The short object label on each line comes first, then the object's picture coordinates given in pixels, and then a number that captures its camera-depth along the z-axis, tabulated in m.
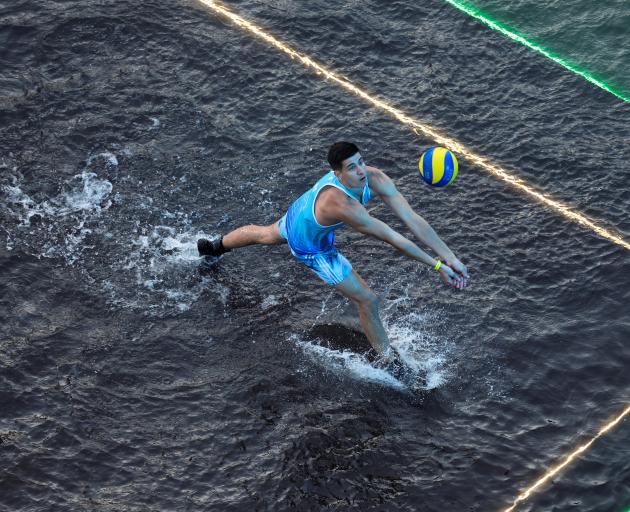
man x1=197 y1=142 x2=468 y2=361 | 15.09
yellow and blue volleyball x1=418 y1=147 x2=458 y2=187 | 16.72
